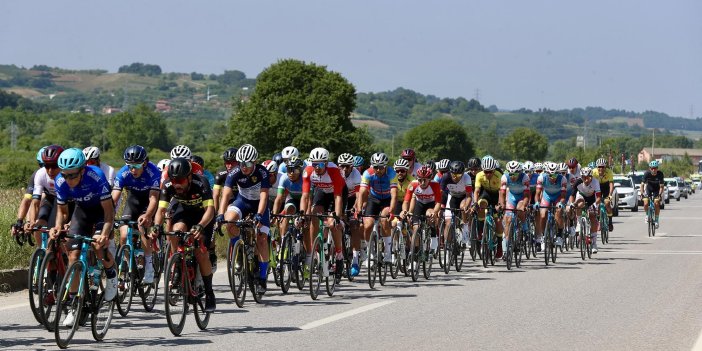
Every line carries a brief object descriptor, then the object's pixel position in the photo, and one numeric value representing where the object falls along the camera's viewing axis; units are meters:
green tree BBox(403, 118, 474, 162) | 179.00
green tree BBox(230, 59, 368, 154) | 92.06
